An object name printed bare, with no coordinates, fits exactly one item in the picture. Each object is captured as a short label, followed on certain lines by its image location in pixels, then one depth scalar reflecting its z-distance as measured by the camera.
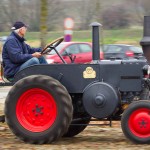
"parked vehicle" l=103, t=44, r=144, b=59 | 52.38
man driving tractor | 17.69
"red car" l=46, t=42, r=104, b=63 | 48.48
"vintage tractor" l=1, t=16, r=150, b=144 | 16.67
